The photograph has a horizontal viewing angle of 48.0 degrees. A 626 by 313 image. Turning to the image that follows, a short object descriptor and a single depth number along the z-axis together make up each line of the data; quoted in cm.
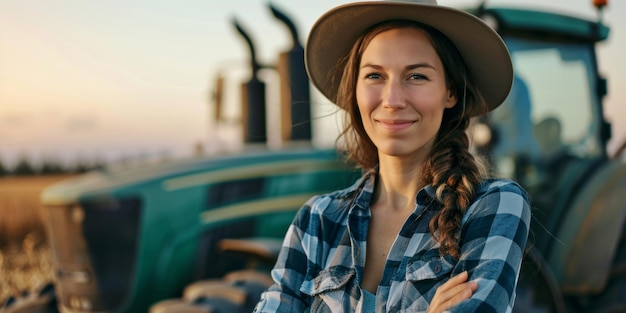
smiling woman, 149
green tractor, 405
